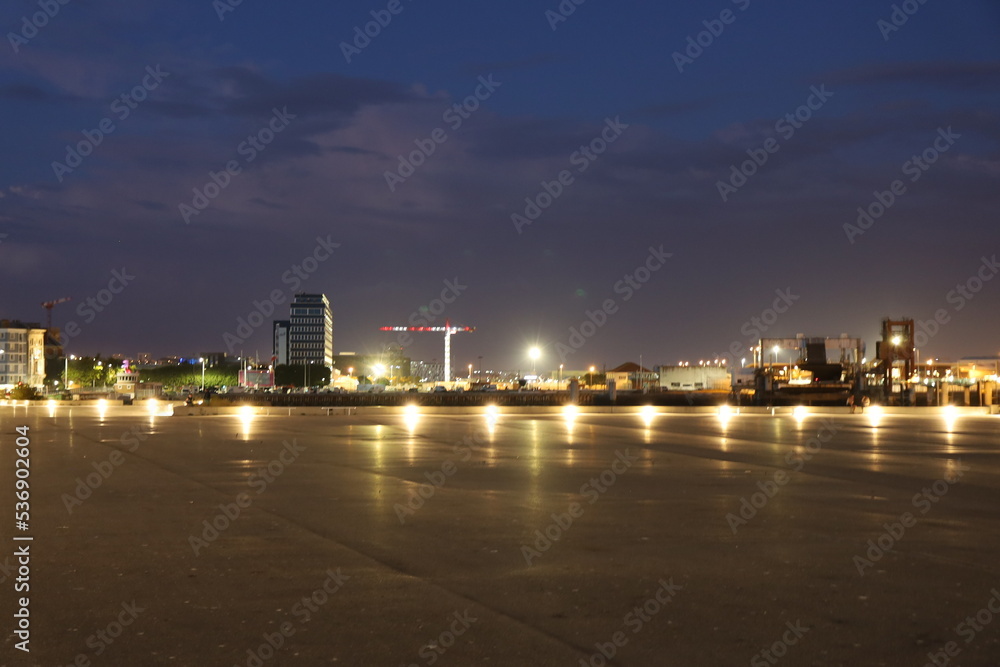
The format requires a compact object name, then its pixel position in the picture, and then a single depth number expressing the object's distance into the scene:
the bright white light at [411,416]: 35.56
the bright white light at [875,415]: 39.00
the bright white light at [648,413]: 41.83
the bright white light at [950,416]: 36.78
